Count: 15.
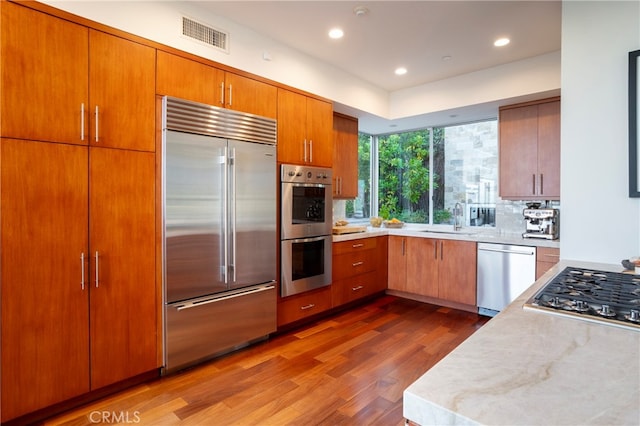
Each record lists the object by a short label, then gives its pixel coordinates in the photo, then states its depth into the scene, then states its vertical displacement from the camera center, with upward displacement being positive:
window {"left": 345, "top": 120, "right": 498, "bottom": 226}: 4.57 +0.55
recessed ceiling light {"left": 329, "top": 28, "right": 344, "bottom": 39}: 3.01 +1.58
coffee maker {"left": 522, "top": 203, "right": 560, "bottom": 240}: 3.50 -0.10
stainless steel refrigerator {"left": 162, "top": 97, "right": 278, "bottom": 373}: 2.46 -0.14
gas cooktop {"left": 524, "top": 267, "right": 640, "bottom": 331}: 1.01 -0.30
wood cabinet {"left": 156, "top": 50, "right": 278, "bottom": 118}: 2.47 +0.99
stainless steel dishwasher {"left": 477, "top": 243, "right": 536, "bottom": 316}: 3.47 -0.64
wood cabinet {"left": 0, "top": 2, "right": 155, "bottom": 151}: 1.84 +0.76
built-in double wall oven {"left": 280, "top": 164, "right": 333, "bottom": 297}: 3.21 -0.16
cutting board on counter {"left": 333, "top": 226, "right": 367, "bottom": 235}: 3.93 -0.21
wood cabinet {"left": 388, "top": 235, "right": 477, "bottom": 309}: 3.88 -0.68
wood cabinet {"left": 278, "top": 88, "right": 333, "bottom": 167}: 3.24 +0.82
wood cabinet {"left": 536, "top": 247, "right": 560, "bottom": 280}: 3.30 -0.44
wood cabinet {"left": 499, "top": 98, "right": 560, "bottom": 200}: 3.62 +0.67
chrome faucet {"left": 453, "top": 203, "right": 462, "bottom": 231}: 4.68 -0.05
